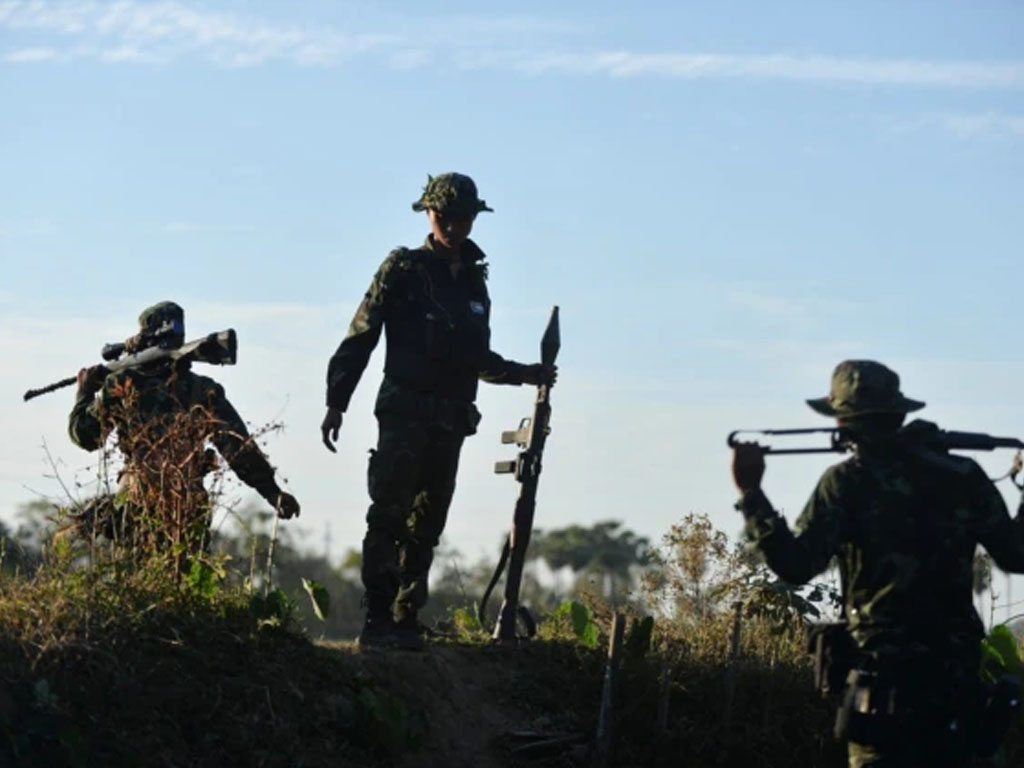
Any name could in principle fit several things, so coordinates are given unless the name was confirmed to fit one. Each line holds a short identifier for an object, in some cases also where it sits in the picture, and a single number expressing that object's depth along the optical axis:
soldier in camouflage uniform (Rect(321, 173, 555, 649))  11.38
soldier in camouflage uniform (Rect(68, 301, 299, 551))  10.57
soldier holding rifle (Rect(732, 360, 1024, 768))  8.56
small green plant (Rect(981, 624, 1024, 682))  12.03
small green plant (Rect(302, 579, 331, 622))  11.08
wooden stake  10.83
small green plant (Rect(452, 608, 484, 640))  12.42
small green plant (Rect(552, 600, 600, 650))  11.90
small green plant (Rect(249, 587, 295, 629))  10.61
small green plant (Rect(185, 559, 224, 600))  10.44
